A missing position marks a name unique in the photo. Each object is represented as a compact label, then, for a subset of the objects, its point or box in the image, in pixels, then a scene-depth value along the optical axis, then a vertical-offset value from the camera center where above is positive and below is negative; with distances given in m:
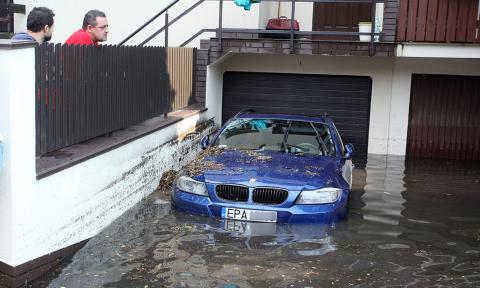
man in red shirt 7.01 +0.26
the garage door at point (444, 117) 12.36 -1.05
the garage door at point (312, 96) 12.77 -0.76
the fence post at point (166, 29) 10.84 +0.45
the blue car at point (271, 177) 6.67 -1.34
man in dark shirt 6.01 +0.26
